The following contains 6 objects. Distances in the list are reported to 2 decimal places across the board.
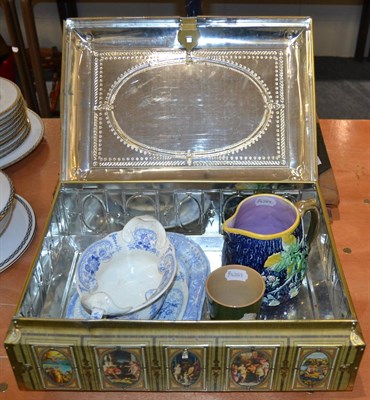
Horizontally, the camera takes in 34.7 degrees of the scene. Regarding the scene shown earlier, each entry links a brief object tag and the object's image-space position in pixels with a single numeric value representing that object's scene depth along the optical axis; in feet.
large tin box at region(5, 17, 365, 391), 2.93
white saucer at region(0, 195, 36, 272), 3.04
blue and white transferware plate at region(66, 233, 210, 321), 2.62
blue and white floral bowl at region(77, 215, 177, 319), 2.64
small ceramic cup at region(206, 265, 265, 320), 2.46
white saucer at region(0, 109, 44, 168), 3.67
